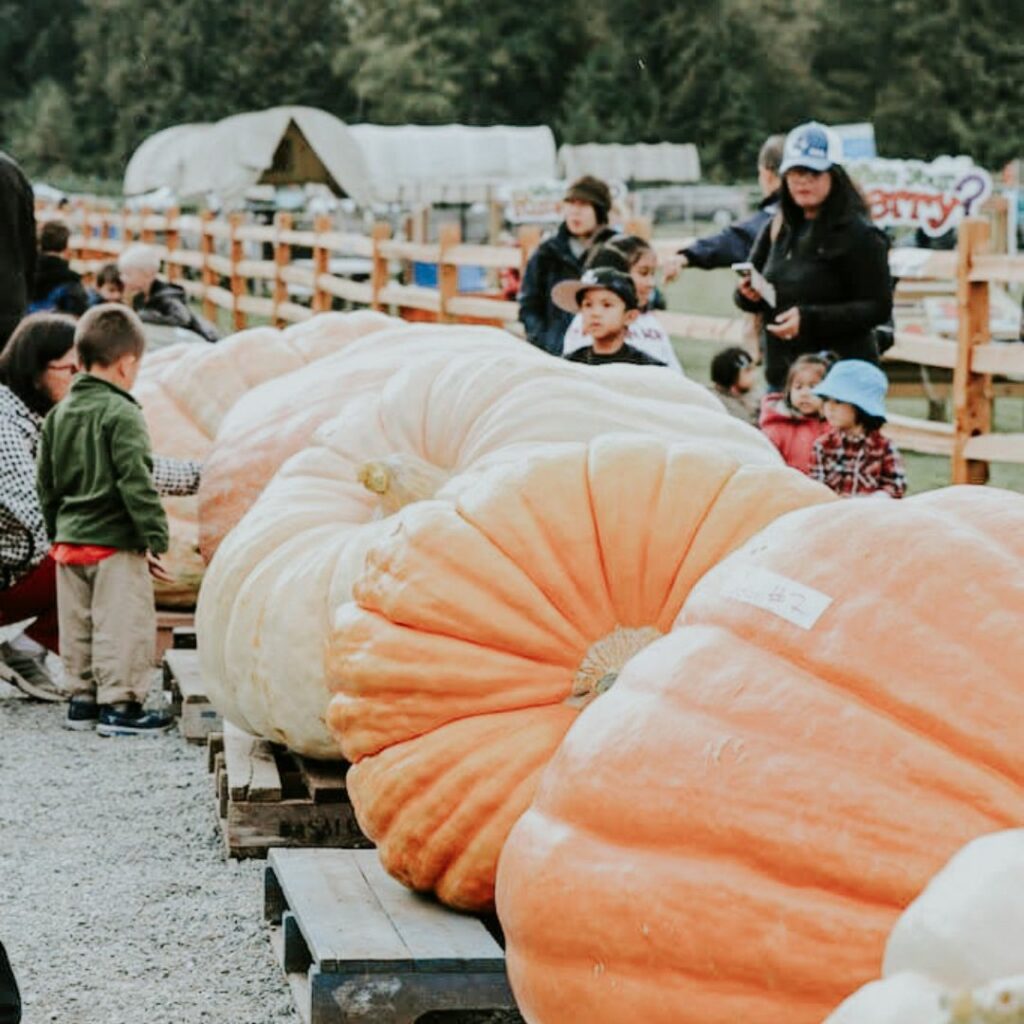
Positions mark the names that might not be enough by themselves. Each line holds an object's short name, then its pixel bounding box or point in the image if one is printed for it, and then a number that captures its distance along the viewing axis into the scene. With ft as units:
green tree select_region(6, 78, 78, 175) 269.23
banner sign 52.80
